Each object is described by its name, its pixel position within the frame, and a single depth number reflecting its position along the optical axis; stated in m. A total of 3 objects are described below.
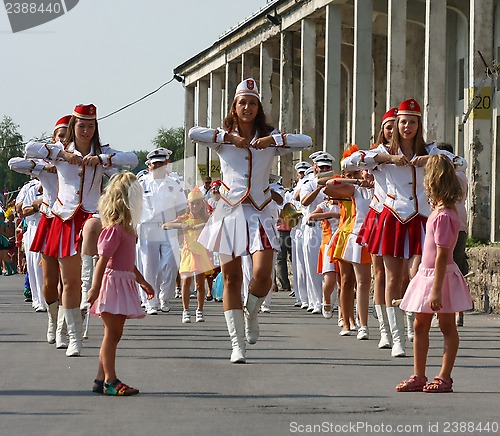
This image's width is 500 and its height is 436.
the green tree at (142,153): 106.94
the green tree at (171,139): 113.69
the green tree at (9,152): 117.50
